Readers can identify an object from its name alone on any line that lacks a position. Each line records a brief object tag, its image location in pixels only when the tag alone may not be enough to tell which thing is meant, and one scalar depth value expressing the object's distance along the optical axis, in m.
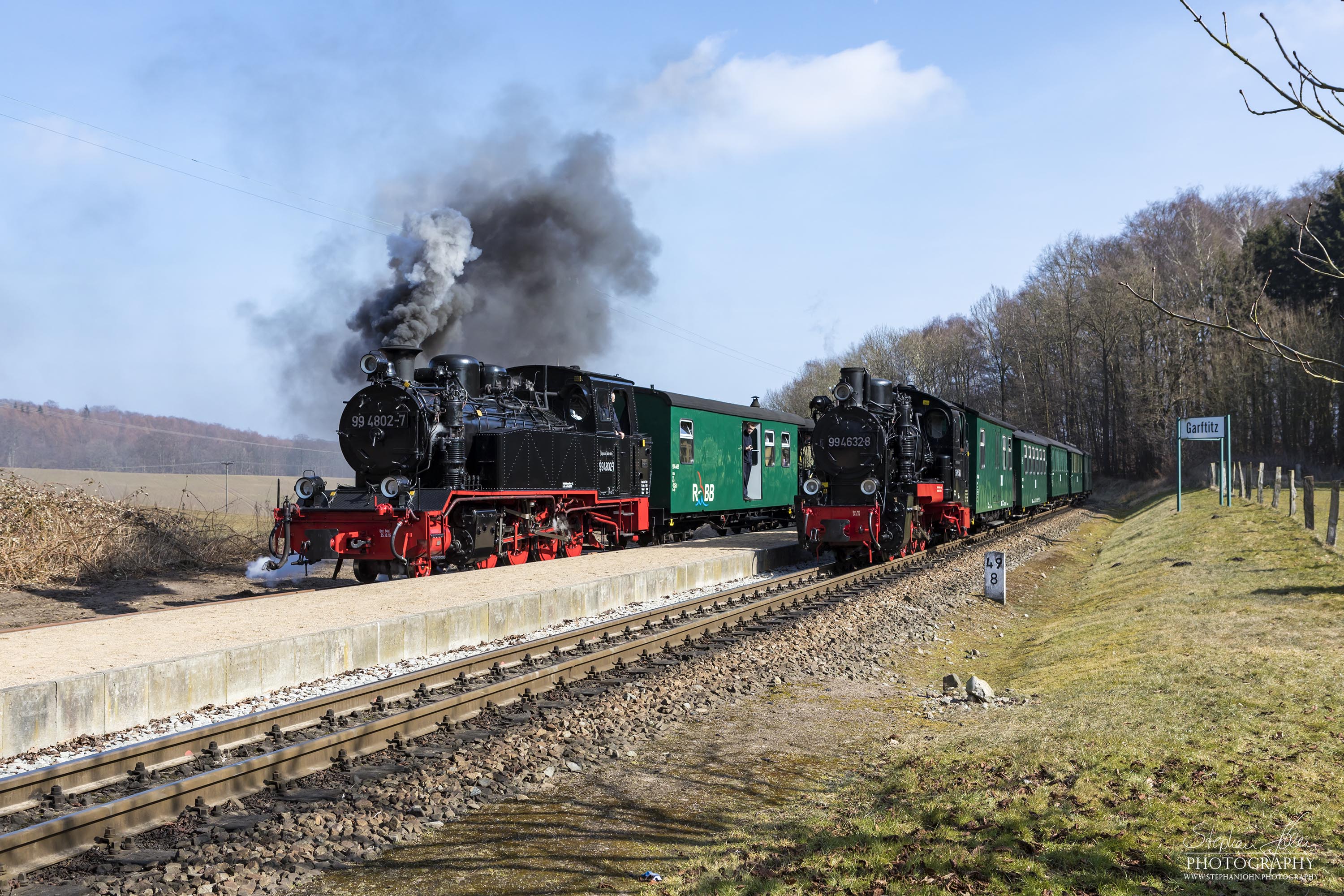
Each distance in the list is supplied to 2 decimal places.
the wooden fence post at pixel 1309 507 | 14.98
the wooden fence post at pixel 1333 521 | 13.30
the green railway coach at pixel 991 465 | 19.45
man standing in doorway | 22.73
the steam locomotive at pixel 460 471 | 12.27
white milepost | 13.28
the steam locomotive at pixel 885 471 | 15.75
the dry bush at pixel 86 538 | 14.89
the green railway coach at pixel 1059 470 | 33.09
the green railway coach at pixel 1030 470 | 25.91
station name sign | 26.06
